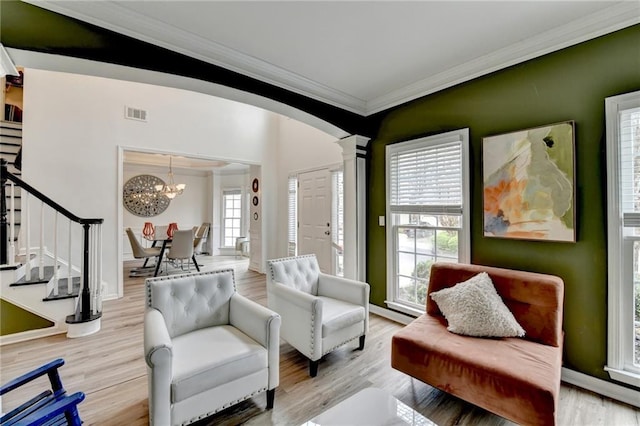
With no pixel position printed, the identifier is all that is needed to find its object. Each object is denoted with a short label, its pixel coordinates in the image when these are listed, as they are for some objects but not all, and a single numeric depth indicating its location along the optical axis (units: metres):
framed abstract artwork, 2.09
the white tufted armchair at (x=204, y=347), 1.44
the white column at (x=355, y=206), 3.54
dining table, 5.47
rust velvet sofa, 1.48
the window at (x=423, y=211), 2.72
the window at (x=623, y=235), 1.88
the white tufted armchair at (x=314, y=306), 2.17
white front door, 4.68
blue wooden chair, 1.00
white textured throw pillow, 1.94
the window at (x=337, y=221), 4.51
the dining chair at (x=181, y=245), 5.44
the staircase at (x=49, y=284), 2.79
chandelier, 6.38
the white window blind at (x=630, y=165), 1.87
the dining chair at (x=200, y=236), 6.33
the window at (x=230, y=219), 8.52
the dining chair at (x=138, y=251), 5.47
